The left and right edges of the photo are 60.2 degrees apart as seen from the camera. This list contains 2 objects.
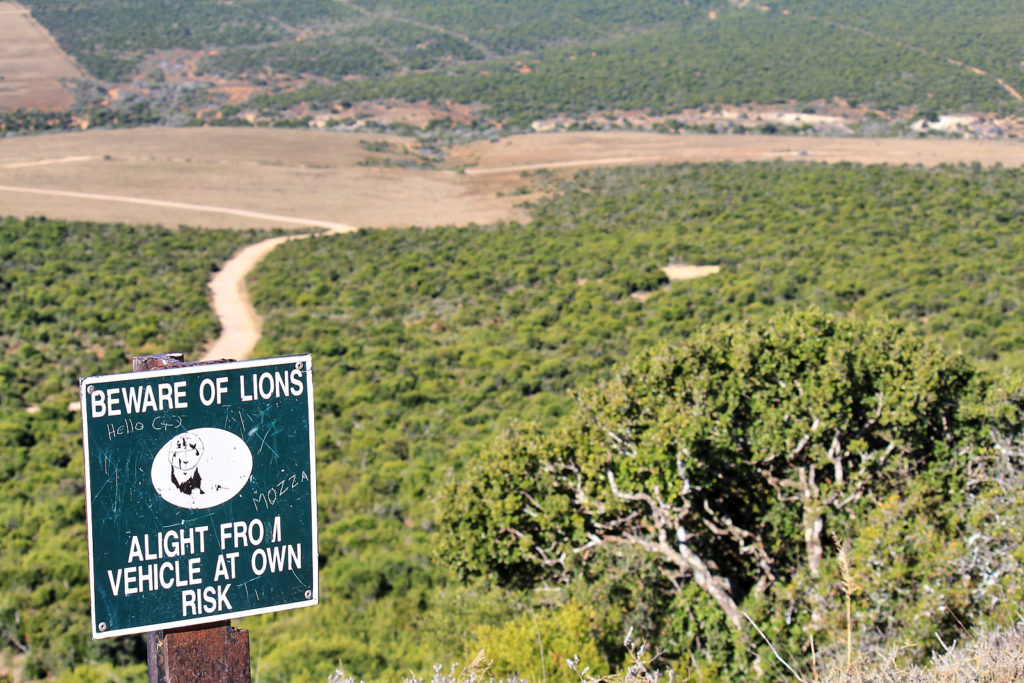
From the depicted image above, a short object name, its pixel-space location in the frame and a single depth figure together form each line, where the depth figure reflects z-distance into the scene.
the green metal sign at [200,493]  2.52
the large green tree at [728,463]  9.06
